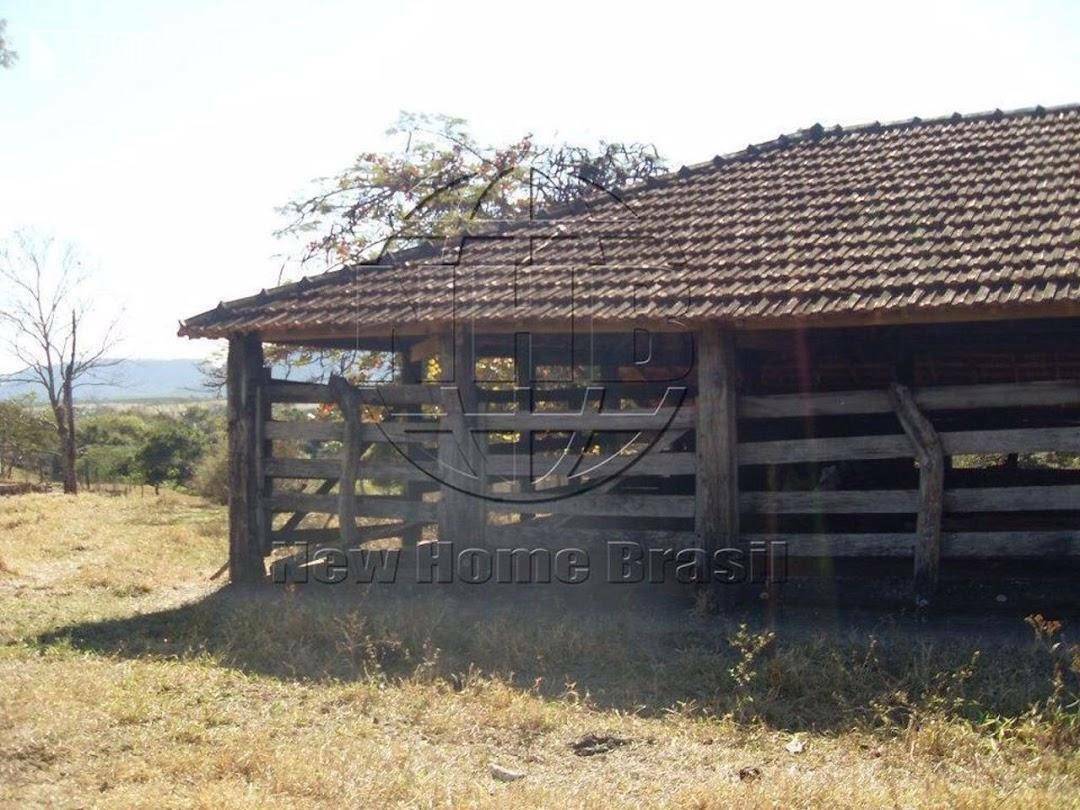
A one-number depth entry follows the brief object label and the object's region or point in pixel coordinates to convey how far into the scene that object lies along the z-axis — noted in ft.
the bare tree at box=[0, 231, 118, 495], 92.78
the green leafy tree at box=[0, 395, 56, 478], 106.83
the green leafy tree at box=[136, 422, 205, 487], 97.25
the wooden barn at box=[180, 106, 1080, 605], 28.86
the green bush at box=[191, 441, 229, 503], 77.51
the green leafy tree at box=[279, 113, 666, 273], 69.72
